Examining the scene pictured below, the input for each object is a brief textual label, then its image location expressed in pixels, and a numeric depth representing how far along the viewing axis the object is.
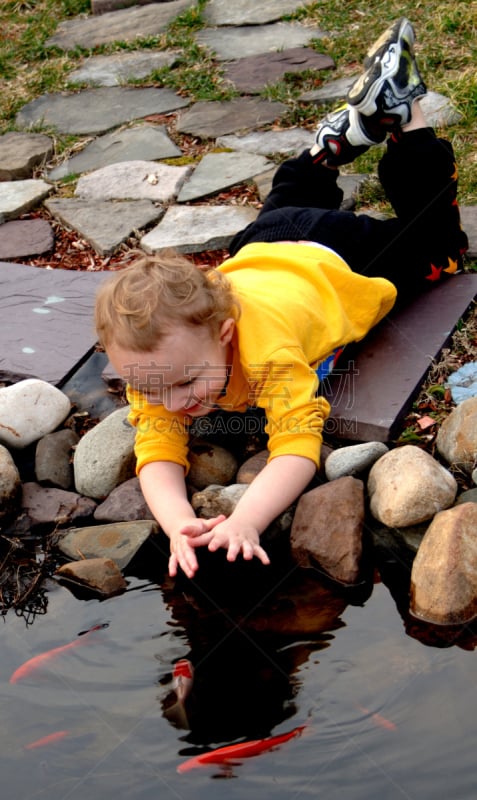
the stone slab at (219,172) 4.42
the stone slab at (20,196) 4.50
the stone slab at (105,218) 4.16
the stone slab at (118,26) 6.28
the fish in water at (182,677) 2.21
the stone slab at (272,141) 4.68
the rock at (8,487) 2.85
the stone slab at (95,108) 5.29
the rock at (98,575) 2.58
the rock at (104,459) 2.94
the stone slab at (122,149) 4.87
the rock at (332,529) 2.53
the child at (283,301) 2.53
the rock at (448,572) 2.33
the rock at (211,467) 2.90
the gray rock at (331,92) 4.99
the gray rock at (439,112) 4.54
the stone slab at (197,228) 3.98
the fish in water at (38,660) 2.30
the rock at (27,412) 3.09
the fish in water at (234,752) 2.02
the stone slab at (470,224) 3.63
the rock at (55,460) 3.01
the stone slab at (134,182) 4.50
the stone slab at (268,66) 5.36
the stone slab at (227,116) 4.98
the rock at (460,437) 2.72
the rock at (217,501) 2.71
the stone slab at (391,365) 2.93
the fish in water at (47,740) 2.10
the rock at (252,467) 2.80
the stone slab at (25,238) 4.23
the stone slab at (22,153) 4.88
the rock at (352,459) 2.75
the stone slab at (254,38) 5.76
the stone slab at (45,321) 3.43
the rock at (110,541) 2.68
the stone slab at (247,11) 6.20
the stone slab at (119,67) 5.77
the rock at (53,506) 2.88
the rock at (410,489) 2.55
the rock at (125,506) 2.84
